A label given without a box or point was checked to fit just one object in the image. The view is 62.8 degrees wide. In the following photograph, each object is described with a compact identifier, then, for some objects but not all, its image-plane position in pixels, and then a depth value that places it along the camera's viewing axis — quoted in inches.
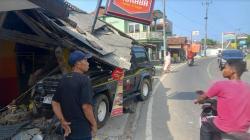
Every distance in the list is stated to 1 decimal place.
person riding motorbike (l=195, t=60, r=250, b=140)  90.8
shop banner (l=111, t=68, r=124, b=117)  207.2
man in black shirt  95.6
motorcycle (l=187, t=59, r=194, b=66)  855.9
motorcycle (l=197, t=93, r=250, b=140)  100.2
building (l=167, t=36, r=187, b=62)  1521.4
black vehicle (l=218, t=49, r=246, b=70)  627.8
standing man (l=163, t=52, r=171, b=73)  648.0
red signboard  304.4
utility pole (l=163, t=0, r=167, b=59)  994.8
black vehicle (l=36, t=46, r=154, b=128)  176.0
